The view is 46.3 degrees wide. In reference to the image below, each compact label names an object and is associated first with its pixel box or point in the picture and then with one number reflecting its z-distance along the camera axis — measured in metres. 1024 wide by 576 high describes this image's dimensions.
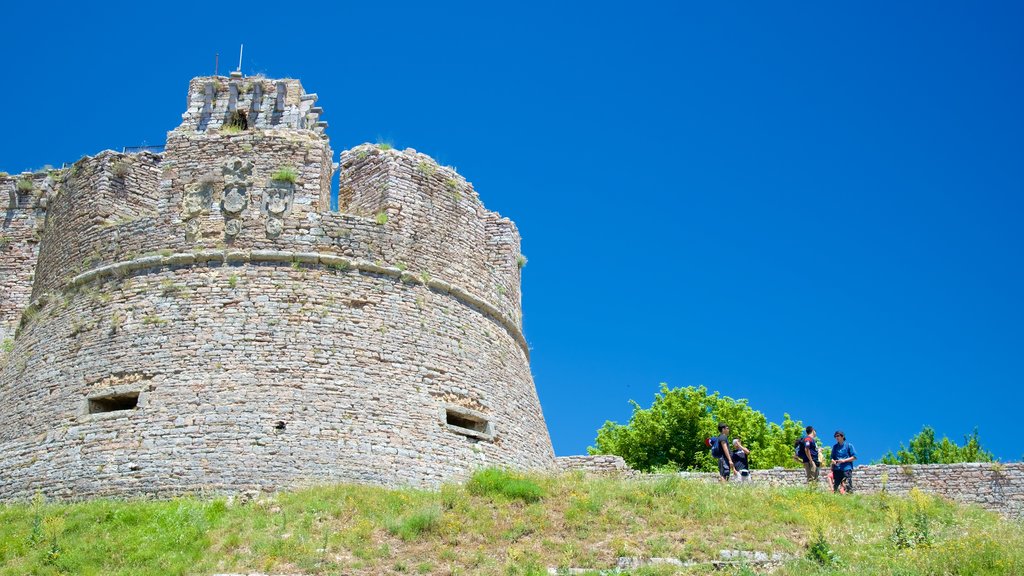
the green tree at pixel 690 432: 31.05
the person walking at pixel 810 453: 18.80
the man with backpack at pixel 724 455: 18.91
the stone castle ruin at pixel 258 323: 17.41
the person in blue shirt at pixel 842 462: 18.05
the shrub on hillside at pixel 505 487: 15.82
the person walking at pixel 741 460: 19.03
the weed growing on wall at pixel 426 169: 21.25
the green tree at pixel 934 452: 33.19
